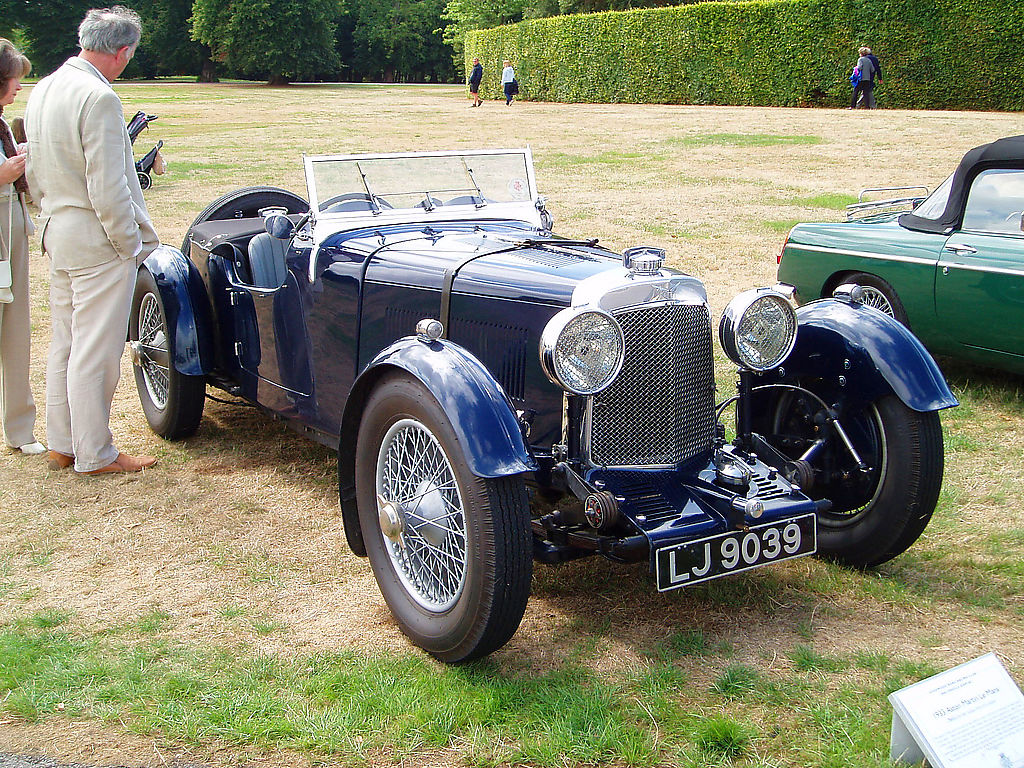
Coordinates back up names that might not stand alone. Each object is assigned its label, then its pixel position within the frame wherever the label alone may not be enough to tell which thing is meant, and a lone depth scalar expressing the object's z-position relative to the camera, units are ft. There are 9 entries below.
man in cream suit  14.93
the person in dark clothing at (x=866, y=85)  74.64
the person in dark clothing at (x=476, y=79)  113.72
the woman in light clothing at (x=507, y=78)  108.37
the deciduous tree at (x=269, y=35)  175.22
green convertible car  18.75
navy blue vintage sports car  10.21
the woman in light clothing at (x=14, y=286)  16.01
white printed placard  8.18
